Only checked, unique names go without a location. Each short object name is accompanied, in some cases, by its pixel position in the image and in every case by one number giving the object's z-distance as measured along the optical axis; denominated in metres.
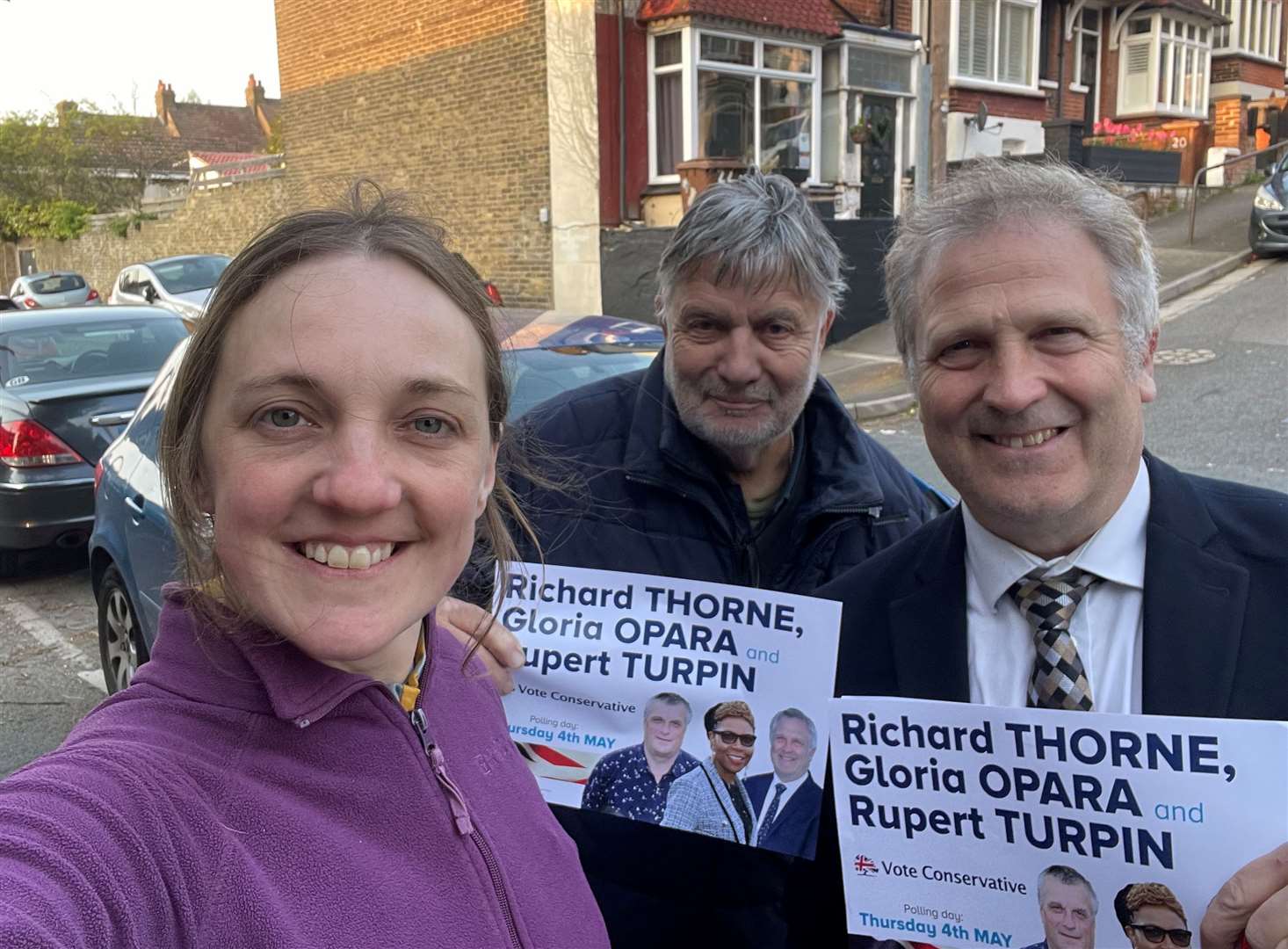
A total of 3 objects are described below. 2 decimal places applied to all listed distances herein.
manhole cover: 12.05
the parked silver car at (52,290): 24.45
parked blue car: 4.70
